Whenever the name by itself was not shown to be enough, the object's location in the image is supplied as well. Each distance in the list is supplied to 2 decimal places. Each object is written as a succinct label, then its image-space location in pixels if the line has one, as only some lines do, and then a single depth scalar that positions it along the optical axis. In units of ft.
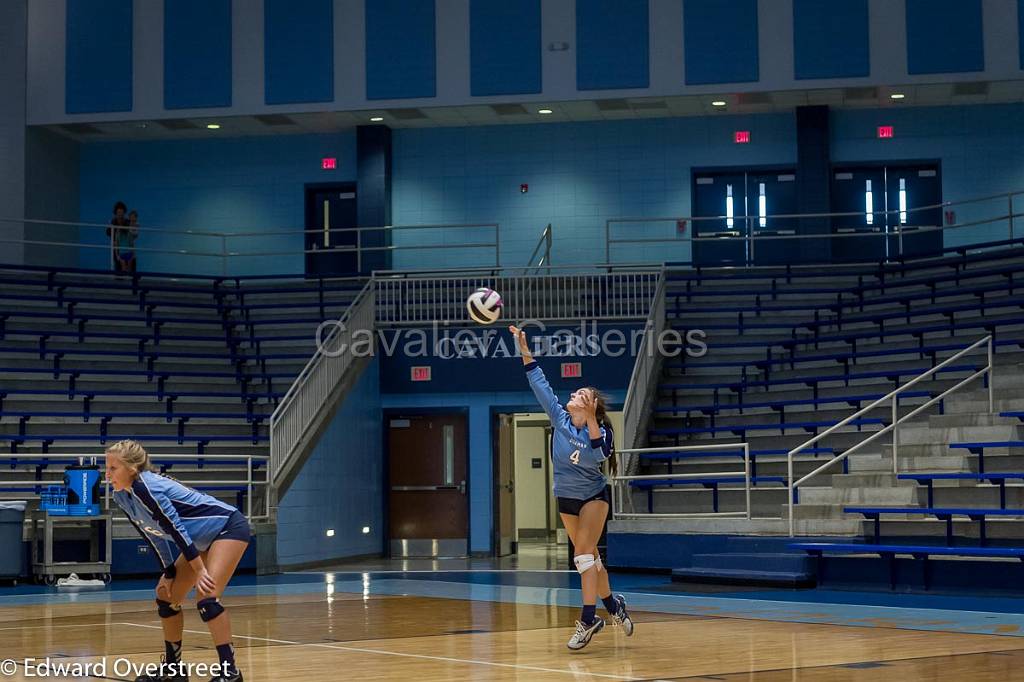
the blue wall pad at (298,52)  89.56
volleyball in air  33.71
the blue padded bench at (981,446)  50.01
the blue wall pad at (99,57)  90.99
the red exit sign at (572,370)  76.43
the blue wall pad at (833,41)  84.07
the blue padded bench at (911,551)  43.86
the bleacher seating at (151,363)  67.62
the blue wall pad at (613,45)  86.53
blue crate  58.29
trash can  58.34
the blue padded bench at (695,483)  60.54
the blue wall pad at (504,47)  87.61
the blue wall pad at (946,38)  82.74
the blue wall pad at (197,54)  90.33
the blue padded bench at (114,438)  65.57
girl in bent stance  24.57
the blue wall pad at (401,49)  88.48
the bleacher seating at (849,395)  52.80
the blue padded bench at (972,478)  48.57
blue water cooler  58.34
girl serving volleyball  32.01
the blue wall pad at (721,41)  85.46
